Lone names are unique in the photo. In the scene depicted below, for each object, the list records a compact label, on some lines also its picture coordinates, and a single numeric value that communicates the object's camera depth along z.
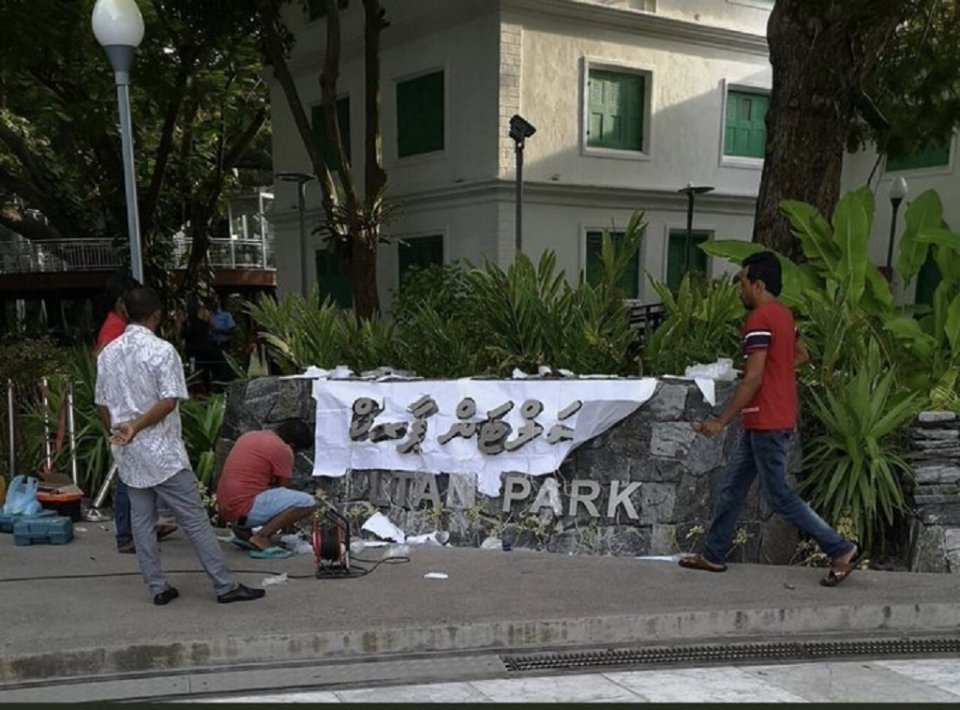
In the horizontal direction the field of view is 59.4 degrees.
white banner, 5.66
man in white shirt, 4.44
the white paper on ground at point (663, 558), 5.51
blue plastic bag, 6.16
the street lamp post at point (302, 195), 15.35
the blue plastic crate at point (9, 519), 6.08
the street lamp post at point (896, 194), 14.77
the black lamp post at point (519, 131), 10.48
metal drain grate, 4.20
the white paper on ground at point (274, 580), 5.05
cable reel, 5.15
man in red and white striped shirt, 4.66
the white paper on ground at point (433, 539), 5.90
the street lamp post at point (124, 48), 6.25
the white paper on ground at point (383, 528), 5.93
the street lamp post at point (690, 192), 14.47
